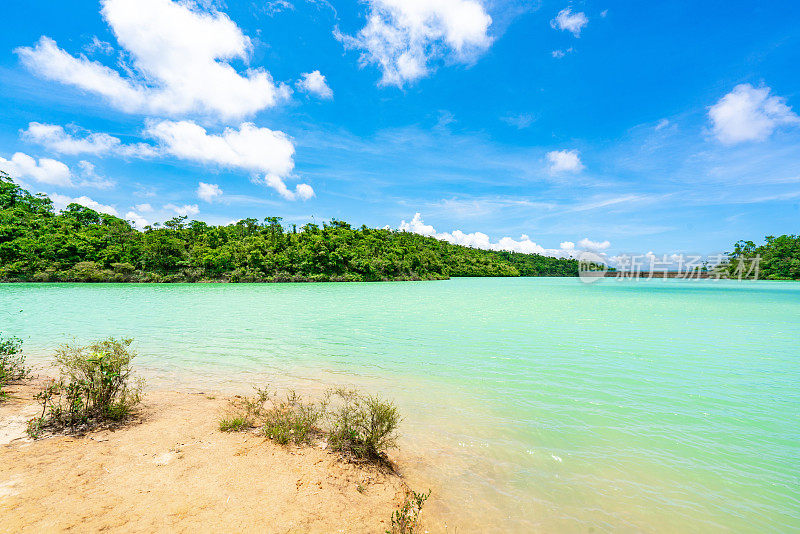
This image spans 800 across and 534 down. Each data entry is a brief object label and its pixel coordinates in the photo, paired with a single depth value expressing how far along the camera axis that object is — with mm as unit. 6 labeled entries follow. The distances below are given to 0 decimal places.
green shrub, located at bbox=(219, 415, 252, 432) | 5066
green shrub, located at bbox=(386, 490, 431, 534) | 3135
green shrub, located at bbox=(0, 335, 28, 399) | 6359
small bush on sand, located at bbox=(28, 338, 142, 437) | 4875
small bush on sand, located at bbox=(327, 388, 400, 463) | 4426
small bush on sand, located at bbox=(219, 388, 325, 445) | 4785
